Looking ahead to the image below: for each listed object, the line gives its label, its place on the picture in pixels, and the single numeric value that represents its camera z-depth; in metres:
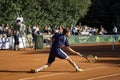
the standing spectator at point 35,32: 32.97
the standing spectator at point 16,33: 30.97
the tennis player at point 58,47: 15.93
